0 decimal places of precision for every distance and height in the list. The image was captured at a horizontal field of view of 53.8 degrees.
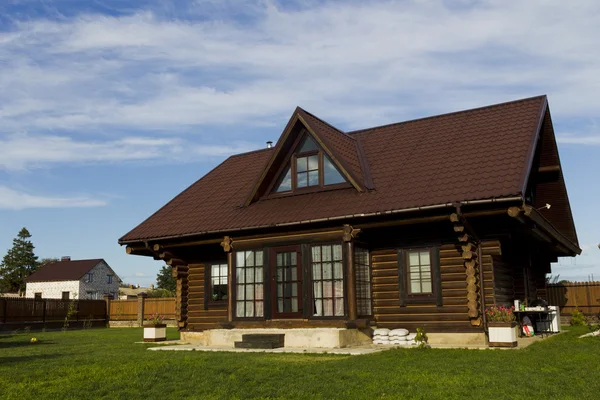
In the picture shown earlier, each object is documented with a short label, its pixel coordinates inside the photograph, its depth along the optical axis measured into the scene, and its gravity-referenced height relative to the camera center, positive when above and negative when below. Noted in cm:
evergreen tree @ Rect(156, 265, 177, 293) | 7494 +249
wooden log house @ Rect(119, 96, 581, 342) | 1387 +169
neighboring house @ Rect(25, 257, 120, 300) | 6016 +200
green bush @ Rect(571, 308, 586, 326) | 2241 -99
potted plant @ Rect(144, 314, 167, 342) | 1764 -96
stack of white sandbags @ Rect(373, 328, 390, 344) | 1443 -99
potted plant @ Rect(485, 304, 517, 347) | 1263 -75
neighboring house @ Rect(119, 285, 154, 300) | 8000 +131
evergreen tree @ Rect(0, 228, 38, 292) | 7231 +432
